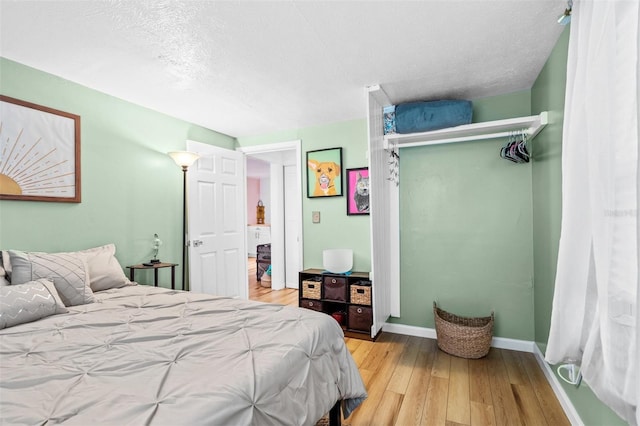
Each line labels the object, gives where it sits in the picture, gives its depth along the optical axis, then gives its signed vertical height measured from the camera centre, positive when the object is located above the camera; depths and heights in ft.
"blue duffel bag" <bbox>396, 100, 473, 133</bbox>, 8.96 +3.00
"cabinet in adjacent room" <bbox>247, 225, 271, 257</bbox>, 25.96 -1.64
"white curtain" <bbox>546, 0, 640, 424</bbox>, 3.31 +0.11
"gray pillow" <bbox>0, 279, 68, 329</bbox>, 5.33 -1.61
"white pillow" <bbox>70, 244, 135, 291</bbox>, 7.68 -1.40
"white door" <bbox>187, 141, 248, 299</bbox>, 11.35 -0.28
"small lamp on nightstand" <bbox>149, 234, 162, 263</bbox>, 10.26 -1.06
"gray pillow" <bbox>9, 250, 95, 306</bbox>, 6.29 -1.23
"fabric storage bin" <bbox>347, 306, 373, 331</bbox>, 10.29 -3.56
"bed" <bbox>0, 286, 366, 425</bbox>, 3.06 -1.92
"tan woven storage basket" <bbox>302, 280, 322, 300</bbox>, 11.35 -2.79
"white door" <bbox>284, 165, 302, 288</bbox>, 17.92 -0.67
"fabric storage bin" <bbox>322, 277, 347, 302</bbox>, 10.76 -2.66
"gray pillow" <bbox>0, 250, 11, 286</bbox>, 6.24 -1.10
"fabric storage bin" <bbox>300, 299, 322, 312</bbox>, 11.32 -3.37
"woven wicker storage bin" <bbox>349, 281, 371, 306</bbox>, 10.27 -2.70
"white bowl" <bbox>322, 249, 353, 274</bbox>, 11.18 -1.71
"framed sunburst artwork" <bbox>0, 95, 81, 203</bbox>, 7.07 +1.57
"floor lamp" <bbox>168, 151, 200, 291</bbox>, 10.37 +1.10
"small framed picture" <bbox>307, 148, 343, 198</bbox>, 12.12 +1.70
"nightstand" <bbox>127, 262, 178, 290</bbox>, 9.31 -1.70
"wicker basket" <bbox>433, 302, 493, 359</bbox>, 8.80 -3.67
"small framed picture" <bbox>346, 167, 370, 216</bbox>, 11.64 +0.90
